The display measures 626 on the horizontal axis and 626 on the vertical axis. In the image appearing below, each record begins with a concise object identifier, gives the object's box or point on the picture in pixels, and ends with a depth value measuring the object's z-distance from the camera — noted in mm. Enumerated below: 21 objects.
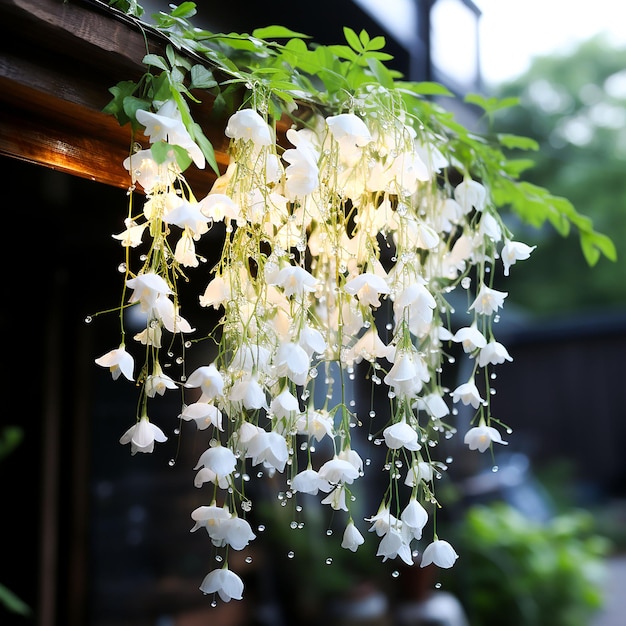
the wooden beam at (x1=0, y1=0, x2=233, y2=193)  842
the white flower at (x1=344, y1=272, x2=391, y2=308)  911
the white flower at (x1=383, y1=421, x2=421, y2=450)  903
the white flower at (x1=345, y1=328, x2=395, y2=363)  1014
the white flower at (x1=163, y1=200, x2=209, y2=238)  826
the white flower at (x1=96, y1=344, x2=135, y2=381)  873
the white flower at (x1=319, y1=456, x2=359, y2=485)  903
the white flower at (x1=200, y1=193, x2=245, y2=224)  861
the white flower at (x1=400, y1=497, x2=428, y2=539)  927
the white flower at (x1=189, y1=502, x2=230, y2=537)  903
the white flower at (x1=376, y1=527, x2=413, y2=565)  916
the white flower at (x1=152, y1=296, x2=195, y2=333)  865
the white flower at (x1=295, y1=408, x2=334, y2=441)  973
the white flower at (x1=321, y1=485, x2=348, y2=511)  963
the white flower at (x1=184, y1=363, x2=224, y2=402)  865
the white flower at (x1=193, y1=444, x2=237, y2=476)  858
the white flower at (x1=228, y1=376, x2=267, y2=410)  854
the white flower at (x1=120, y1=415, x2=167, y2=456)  875
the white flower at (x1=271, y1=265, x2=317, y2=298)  861
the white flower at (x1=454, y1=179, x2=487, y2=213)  1129
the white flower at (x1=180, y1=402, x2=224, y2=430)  885
